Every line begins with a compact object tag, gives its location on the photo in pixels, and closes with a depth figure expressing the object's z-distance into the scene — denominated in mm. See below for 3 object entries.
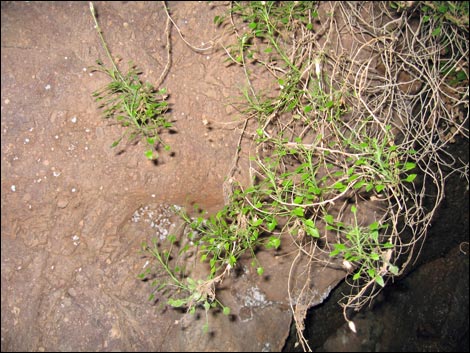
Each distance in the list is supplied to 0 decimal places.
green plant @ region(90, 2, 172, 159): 2008
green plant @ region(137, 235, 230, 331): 2211
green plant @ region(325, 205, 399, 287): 1712
